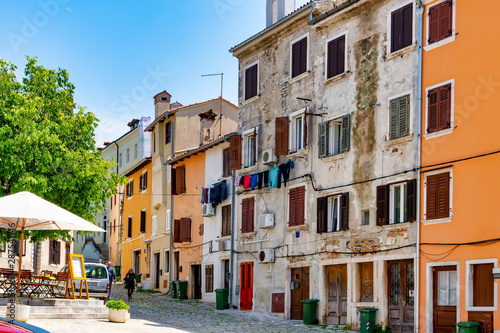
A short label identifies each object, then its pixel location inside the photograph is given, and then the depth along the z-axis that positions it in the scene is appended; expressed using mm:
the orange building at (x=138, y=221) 47938
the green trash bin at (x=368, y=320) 23328
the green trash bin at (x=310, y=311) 26391
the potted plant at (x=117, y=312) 22641
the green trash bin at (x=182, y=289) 38031
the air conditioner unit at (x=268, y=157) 30453
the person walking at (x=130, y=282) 34469
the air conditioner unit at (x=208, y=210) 36500
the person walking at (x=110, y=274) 32531
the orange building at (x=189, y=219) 38969
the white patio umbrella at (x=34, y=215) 19953
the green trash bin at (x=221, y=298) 32438
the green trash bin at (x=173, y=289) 38625
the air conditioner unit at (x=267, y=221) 30266
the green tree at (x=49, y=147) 26234
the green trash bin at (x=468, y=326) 19469
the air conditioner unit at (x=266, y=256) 30112
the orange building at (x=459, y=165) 20562
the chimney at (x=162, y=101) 52594
